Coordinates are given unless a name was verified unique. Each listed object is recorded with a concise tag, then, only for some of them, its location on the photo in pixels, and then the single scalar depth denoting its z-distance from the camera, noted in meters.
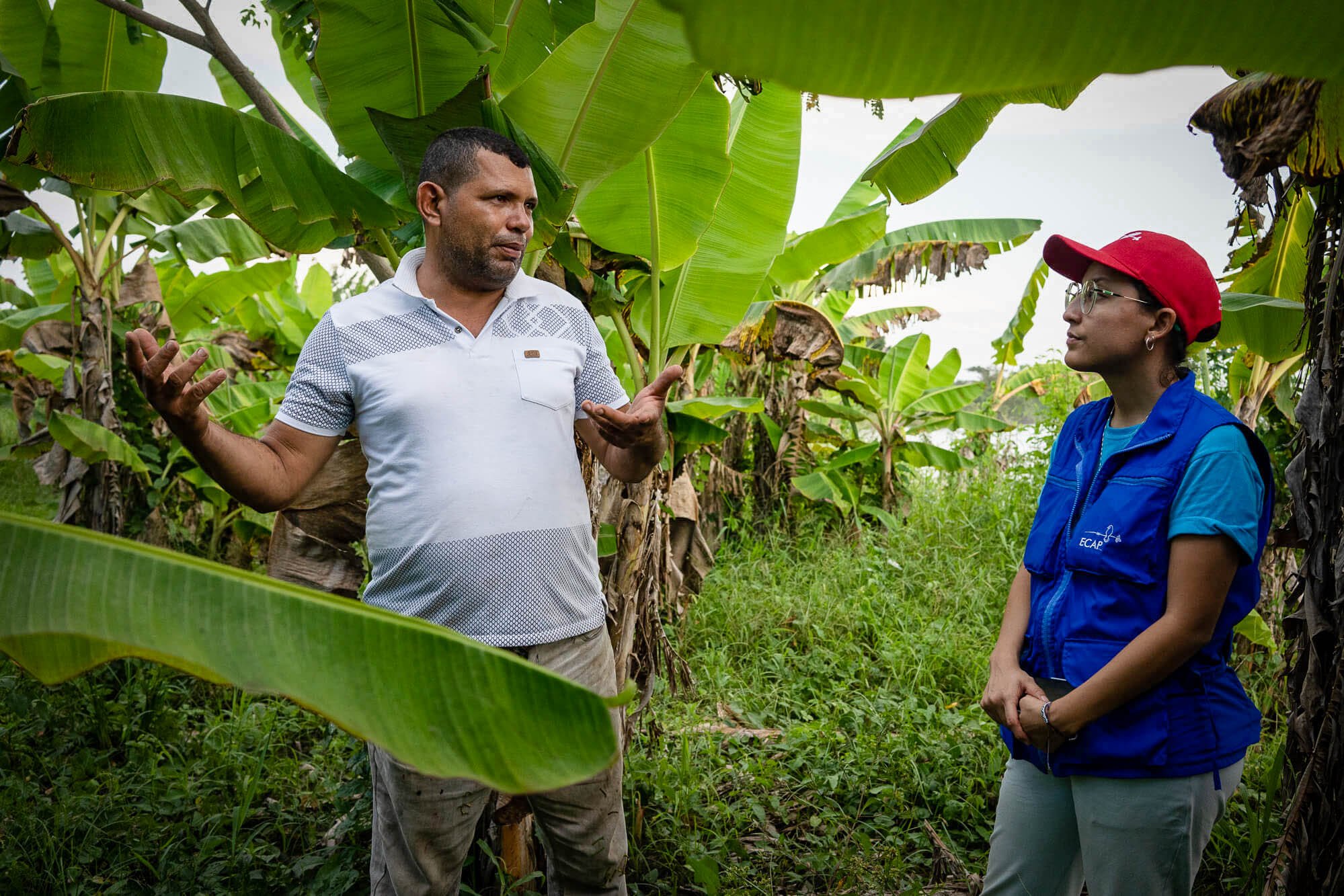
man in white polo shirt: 1.85
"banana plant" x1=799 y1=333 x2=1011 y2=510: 7.28
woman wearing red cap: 1.53
